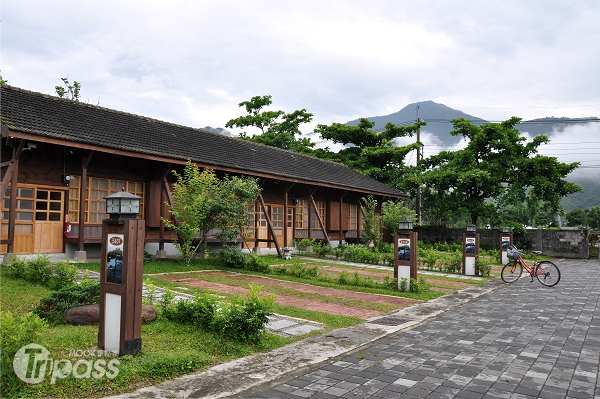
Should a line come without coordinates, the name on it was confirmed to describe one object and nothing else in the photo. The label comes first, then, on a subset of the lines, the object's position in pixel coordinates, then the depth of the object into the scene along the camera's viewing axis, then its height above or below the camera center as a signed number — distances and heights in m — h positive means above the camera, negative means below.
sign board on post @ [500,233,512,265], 18.28 -0.51
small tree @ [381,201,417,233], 23.58 +0.68
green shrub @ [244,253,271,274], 13.14 -1.17
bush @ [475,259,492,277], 14.52 -1.31
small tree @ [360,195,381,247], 22.98 +0.03
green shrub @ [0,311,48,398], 3.90 -1.10
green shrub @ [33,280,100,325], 6.17 -1.11
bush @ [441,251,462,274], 15.38 -1.33
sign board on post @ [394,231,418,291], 10.55 -0.70
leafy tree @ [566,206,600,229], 60.59 +1.64
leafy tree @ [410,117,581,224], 25.84 +3.18
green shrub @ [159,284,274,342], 5.69 -1.19
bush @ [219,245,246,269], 13.48 -1.01
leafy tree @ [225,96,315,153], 36.95 +8.67
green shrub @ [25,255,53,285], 8.47 -0.94
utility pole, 30.48 +1.92
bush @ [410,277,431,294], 10.43 -1.38
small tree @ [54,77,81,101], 28.19 +8.42
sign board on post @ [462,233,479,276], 14.84 -0.83
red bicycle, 12.57 -1.21
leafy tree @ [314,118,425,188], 31.98 +5.77
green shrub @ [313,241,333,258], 18.81 -1.02
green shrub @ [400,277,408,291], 10.59 -1.35
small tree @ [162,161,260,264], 12.89 +0.55
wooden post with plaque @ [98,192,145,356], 4.81 -0.68
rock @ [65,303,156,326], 5.97 -1.25
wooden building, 11.48 +1.80
